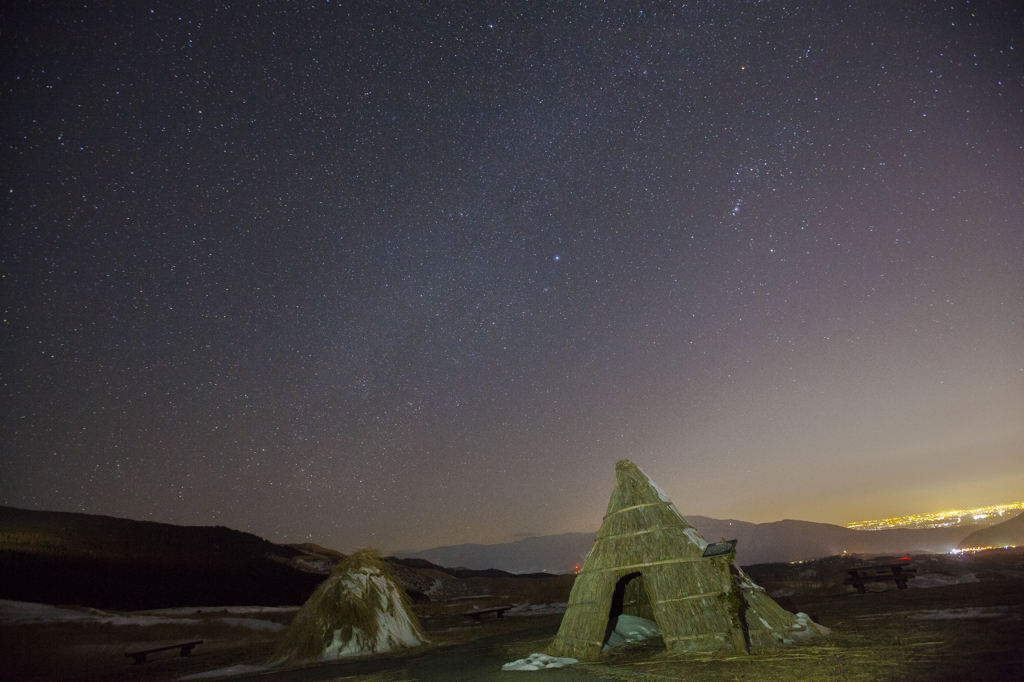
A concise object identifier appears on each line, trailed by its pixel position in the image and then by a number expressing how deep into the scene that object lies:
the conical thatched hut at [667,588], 9.02
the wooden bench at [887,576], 19.11
